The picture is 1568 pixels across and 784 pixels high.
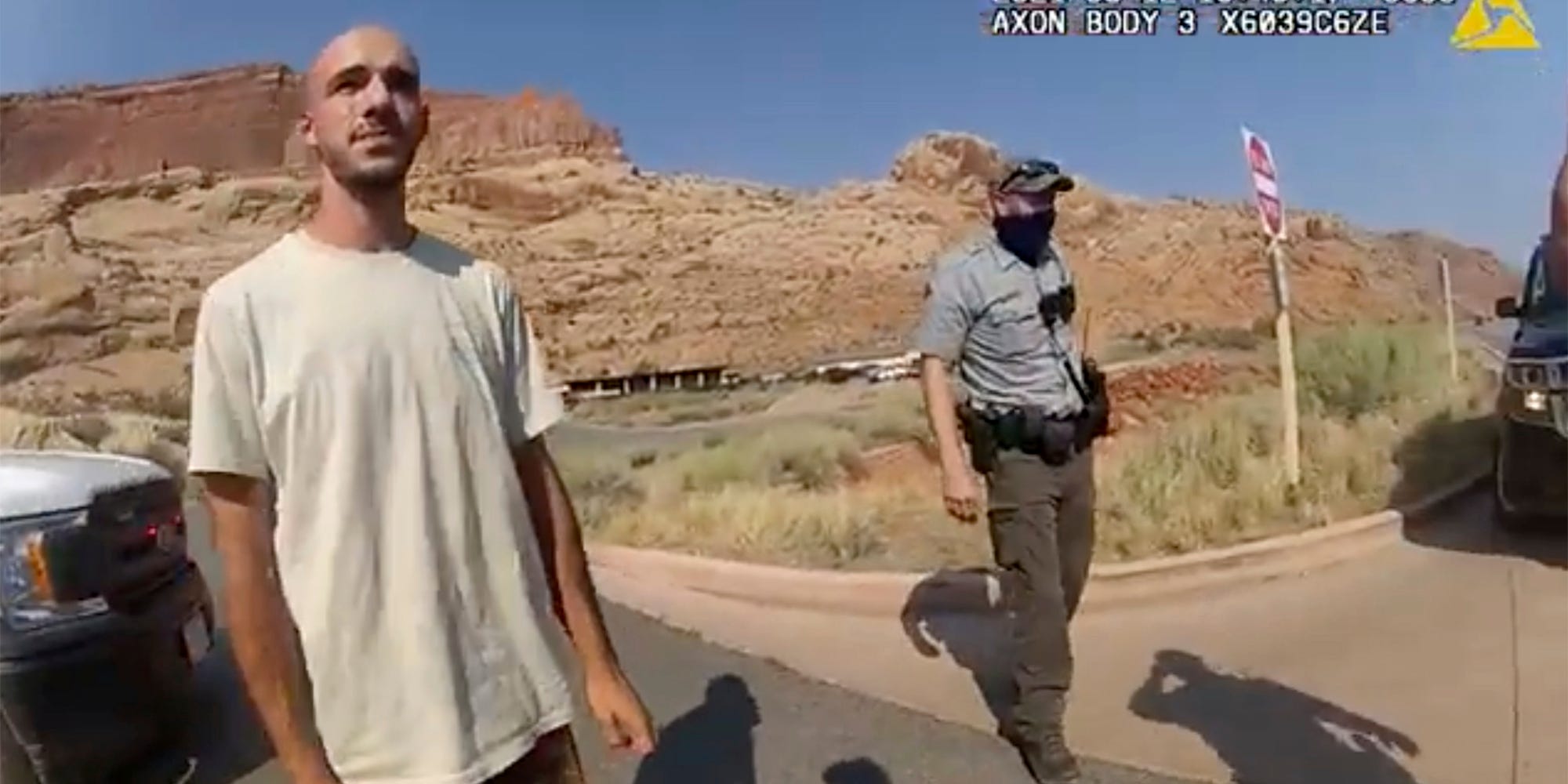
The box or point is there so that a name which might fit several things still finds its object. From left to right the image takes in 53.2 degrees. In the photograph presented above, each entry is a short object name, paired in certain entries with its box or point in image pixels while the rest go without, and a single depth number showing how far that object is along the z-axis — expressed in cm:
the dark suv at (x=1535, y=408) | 264
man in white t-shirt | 138
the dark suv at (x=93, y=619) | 193
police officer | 257
